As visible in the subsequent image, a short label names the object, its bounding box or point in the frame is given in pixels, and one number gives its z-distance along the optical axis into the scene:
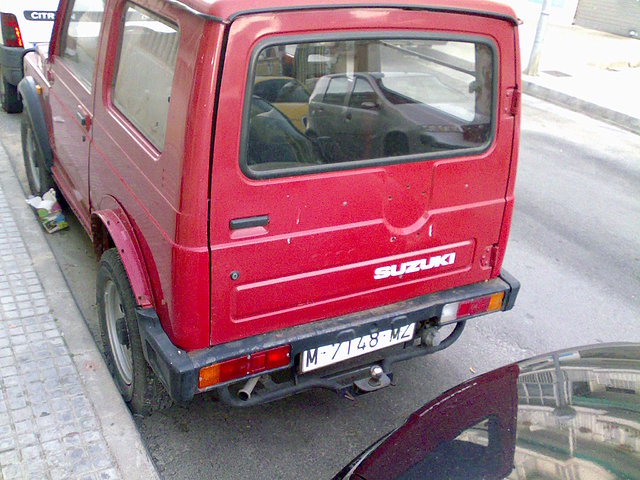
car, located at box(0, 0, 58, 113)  6.45
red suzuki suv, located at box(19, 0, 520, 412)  2.43
